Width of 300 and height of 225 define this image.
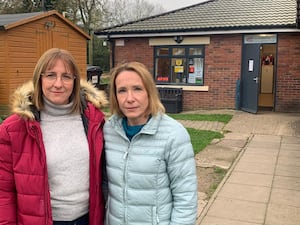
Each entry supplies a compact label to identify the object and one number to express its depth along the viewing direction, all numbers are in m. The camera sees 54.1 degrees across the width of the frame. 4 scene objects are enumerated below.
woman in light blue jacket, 1.46
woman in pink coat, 1.47
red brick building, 9.22
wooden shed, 8.93
